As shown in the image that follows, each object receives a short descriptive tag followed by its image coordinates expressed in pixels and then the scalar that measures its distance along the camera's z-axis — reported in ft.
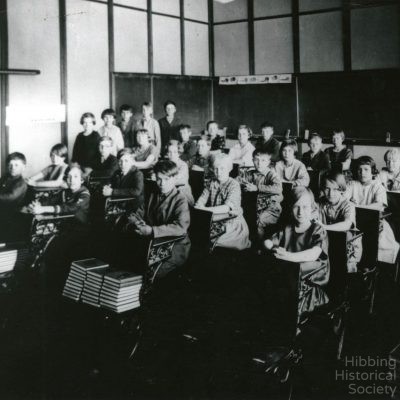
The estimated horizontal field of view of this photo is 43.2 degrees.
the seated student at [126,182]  16.48
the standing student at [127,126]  25.50
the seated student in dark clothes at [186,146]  23.09
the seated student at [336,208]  12.27
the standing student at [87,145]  21.97
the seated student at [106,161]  18.53
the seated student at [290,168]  17.62
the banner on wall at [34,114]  23.49
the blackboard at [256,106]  30.19
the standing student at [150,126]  25.58
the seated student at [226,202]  13.65
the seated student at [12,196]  15.26
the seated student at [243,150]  22.30
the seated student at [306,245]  9.95
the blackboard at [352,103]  26.27
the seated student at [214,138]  25.11
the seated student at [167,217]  11.89
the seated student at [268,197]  15.74
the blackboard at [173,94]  28.58
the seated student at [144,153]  21.17
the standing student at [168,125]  26.93
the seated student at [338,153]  21.34
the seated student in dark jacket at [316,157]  20.25
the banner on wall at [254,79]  30.12
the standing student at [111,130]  23.57
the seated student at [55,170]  19.17
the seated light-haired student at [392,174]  16.62
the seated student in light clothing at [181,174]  16.26
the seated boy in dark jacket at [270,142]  23.18
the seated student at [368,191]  13.94
